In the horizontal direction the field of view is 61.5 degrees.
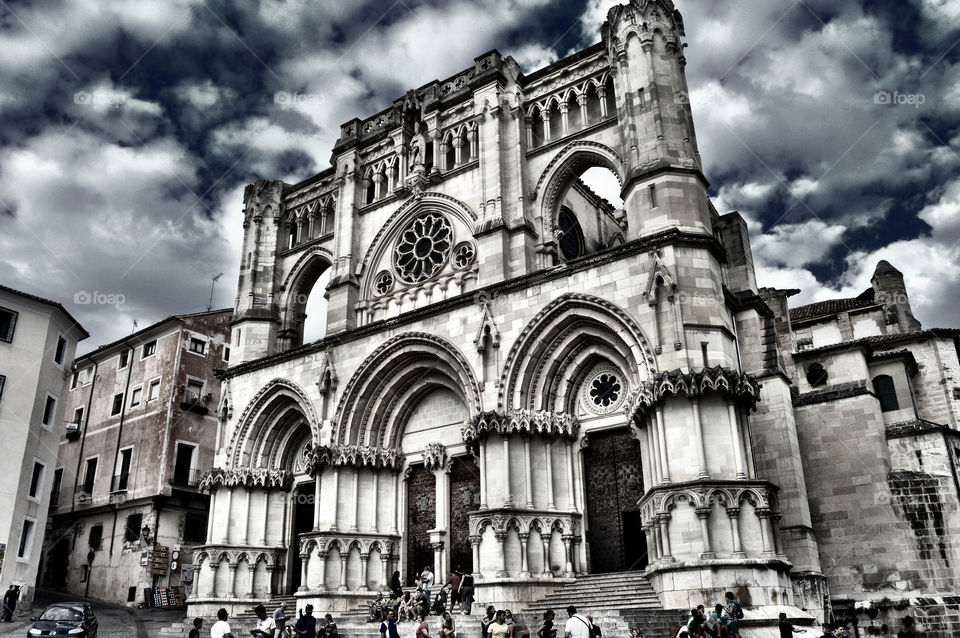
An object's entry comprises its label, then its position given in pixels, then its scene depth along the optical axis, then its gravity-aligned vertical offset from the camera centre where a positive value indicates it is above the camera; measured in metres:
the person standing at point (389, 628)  16.20 -0.23
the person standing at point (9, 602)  25.53 +0.69
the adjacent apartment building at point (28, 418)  28.77 +7.34
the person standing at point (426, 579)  19.97 +0.86
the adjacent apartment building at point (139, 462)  34.84 +7.12
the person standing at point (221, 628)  13.09 -0.12
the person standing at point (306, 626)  14.88 -0.13
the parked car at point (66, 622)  18.39 +0.05
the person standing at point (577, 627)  13.02 -0.24
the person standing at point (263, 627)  14.21 -0.13
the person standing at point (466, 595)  18.55 +0.42
